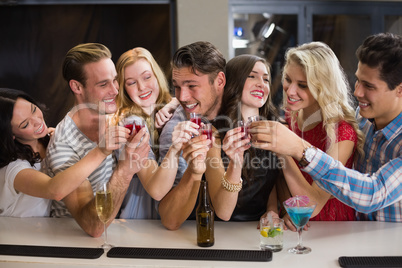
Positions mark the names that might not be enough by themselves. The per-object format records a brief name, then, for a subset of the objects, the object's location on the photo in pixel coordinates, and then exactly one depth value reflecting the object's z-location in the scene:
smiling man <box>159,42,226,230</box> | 2.42
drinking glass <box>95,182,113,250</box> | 1.98
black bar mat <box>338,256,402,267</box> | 1.74
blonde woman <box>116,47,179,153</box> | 2.58
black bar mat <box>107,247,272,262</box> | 1.84
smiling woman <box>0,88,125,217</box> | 2.18
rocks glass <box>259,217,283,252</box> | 1.90
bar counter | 1.83
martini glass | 1.89
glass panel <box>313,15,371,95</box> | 4.27
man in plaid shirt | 2.01
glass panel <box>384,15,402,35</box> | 4.29
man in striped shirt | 2.38
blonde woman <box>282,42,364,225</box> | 2.25
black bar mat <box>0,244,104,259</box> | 1.92
